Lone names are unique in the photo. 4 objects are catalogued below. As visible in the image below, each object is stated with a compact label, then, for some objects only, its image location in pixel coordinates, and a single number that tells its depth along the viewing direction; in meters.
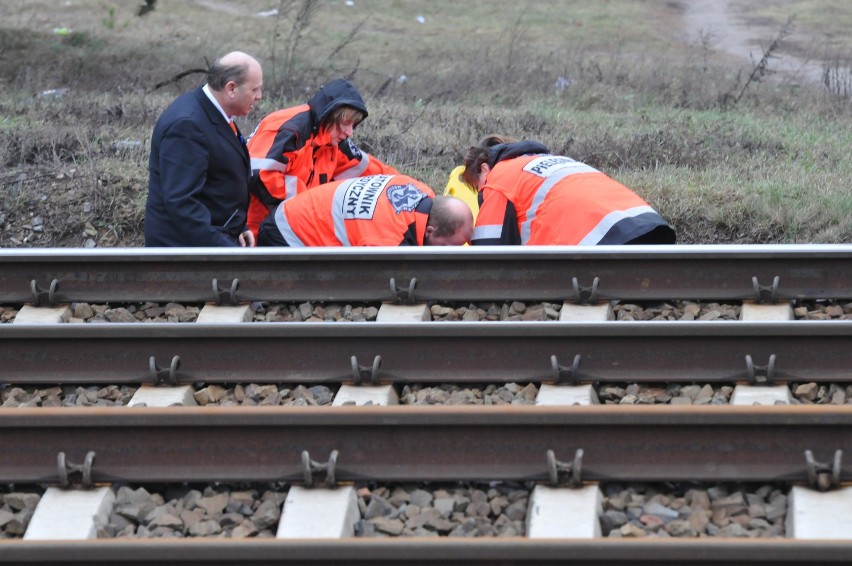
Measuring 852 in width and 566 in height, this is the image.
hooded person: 13.75
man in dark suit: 12.05
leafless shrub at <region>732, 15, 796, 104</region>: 21.19
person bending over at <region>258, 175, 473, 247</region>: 11.70
